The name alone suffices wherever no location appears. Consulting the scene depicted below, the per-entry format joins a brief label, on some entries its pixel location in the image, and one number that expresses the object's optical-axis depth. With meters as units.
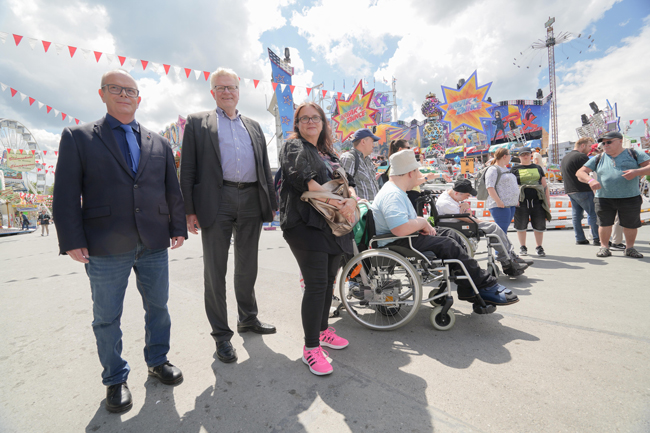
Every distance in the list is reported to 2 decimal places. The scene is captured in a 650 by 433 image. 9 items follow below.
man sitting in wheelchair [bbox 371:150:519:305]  2.42
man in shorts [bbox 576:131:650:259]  4.27
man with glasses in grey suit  2.13
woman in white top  4.35
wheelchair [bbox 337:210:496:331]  2.40
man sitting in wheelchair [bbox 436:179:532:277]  3.38
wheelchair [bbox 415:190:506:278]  3.18
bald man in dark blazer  1.58
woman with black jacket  1.88
